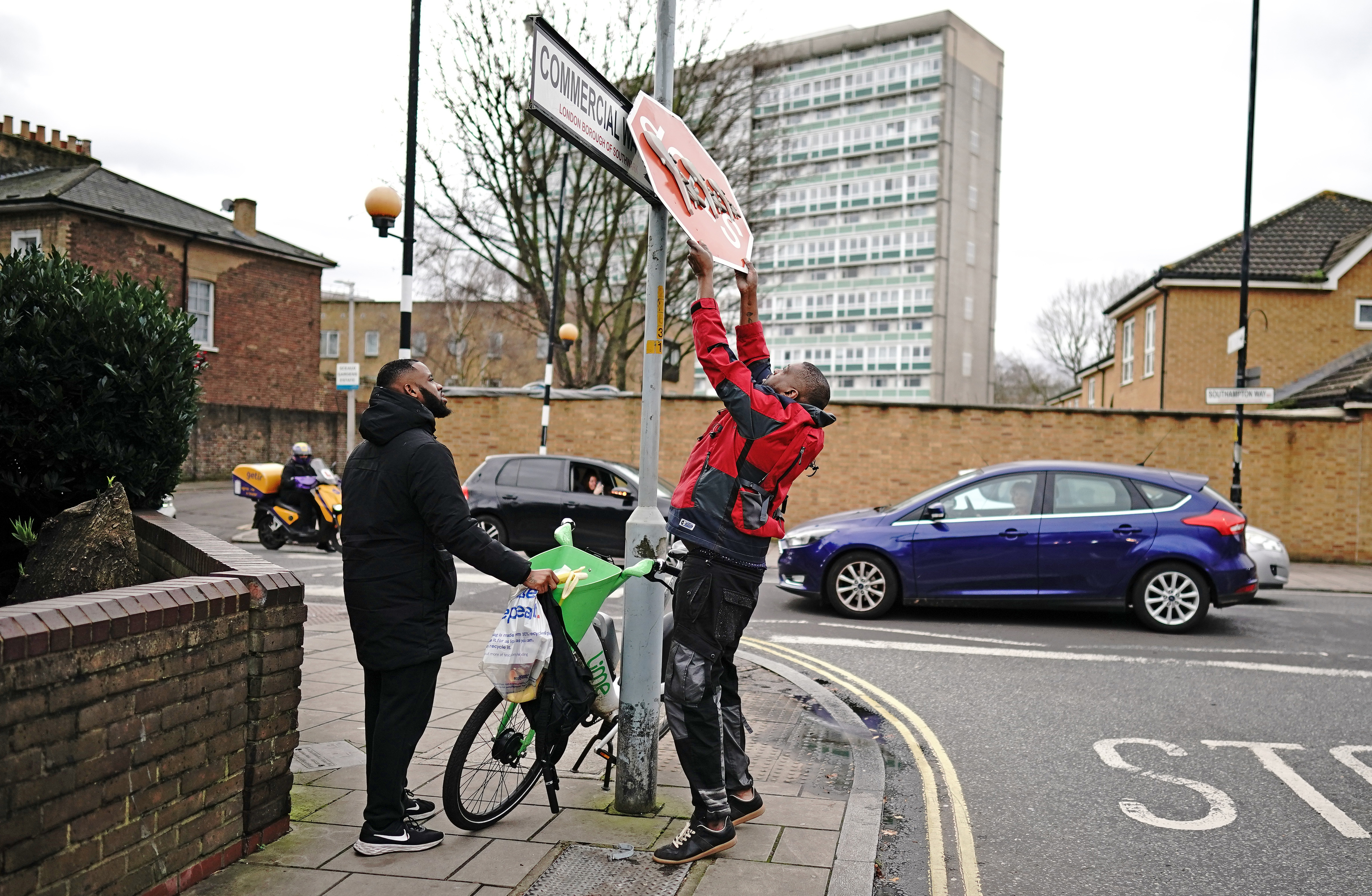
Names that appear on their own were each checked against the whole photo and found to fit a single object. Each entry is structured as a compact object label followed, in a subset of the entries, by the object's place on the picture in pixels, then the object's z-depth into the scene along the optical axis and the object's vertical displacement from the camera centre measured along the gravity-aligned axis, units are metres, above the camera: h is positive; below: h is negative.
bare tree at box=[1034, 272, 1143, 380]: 57.91 +6.32
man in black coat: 3.59 -0.58
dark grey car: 13.80 -1.20
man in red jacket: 3.69 -0.43
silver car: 11.77 -1.50
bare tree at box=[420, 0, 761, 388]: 22.92 +6.26
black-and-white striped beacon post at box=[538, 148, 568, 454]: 19.11 +1.86
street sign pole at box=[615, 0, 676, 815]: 4.14 -0.81
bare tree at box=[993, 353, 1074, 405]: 60.09 +3.35
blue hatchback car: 9.47 -1.16
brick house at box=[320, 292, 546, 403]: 55.38 +4.36
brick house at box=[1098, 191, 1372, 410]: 23.08 +3.05
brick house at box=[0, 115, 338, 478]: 26.20 +4.16
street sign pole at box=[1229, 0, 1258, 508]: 16.66 +2.30
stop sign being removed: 3.68 +0.94
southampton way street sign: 16.19 +0.69
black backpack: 3.86 -1.14
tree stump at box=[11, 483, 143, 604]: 4.19 -0.67
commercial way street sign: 3.47 +1.19
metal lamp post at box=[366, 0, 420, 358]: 11.35 +2.31
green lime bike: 3.83 -1.30
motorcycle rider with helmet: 14.52 -1.14
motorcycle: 14.55 -1.56
